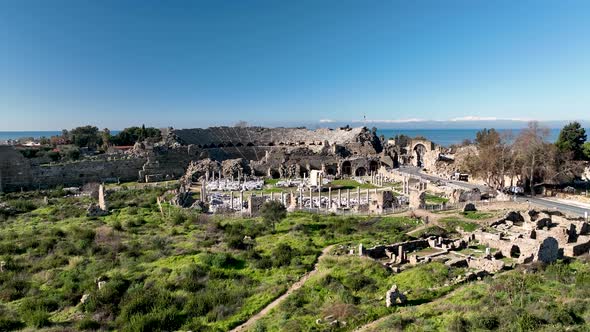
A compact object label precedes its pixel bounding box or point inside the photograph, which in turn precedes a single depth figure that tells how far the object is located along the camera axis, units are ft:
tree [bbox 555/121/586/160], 176.55
